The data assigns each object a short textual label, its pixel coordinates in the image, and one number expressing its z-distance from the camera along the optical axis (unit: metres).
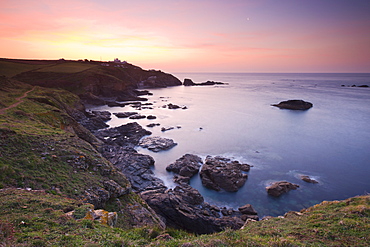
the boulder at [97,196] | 11.73
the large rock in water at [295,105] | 70.18
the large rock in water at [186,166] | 25.84
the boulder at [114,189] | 13.63
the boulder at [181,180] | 24.10
